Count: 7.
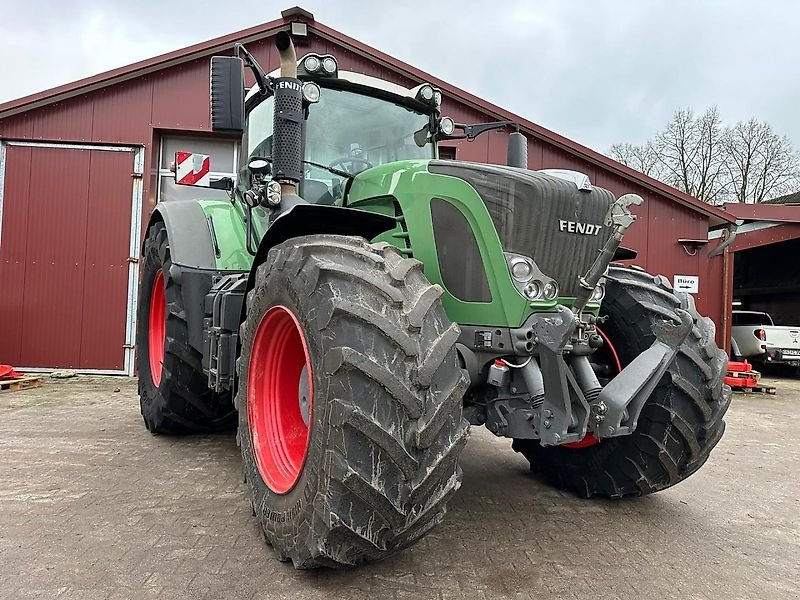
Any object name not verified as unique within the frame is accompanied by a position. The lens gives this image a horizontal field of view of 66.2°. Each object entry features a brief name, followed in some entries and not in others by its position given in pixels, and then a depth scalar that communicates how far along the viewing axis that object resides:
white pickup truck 14.12
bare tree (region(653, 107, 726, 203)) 30.27
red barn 9.05
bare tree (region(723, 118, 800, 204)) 29.69
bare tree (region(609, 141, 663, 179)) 31.09
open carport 18.86
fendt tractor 2.24
